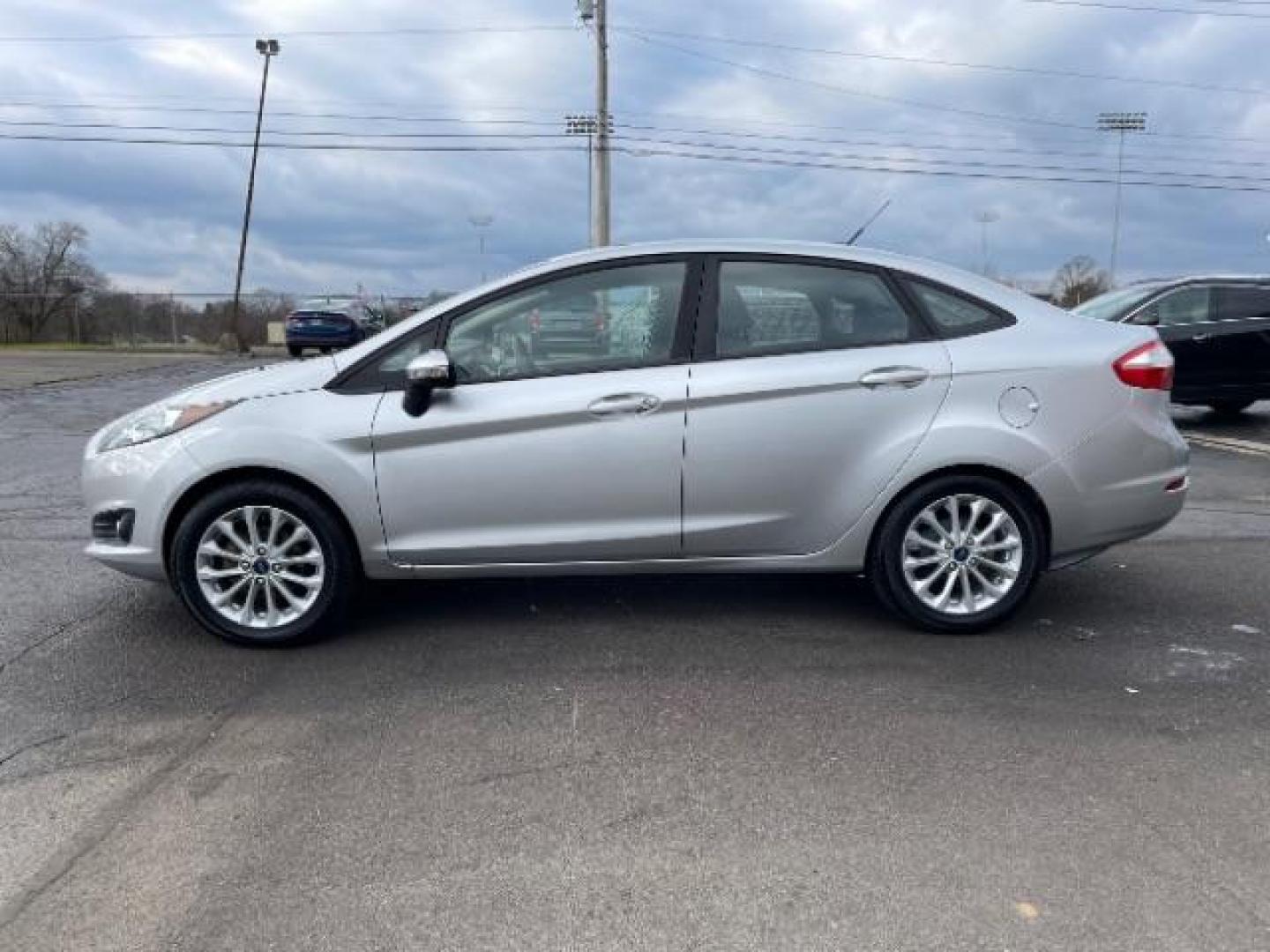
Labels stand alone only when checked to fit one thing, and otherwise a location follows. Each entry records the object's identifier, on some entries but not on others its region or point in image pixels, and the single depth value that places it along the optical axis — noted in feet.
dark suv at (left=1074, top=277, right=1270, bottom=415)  39.99
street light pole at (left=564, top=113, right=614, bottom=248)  93.50
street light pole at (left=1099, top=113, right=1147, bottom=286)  175.42
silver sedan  14.58
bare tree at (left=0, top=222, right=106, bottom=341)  119.14
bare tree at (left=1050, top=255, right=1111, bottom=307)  147.54
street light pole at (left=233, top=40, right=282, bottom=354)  112.47
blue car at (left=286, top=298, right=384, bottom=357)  87.20
